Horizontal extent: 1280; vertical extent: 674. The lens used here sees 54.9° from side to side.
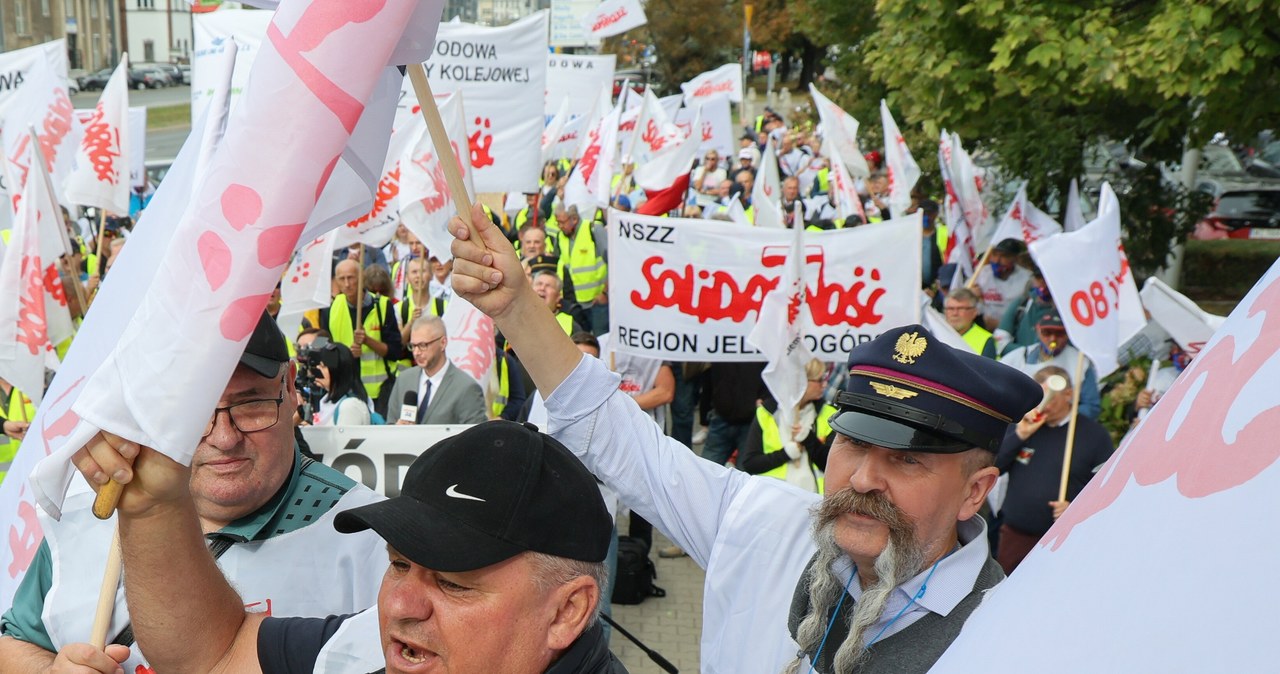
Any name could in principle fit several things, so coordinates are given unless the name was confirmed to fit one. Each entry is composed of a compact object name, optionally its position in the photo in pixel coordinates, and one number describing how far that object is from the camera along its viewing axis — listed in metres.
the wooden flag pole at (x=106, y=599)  2.10
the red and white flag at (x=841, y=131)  13.72
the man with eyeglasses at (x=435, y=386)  6.60
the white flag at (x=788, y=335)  6.32
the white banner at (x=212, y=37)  9.53
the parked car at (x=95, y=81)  47.81
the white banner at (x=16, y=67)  11.21
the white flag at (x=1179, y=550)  0.90
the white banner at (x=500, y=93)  10.27
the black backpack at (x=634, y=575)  7.41
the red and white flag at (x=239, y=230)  1.75
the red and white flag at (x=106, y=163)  9.75
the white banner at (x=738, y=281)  6.65
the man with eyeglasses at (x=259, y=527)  2.52
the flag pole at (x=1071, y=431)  5.74
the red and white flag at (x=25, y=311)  5.38
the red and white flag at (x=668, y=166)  13.25
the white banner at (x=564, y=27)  25.92
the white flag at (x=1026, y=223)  10.41
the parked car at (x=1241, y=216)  18.22
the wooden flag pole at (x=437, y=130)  2.16
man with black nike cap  1.81
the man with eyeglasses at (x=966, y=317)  8.14
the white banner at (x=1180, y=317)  6.42
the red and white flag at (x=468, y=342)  7.11
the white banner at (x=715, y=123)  19.25
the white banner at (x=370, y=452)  4.34
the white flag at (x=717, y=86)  20.44
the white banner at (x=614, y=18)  21.11
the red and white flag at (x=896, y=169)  11.67
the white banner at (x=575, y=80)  19.81
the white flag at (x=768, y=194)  8.91
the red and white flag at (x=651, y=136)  13.98
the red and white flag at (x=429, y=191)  8.29
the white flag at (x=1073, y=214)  9.55
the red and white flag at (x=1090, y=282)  6.09
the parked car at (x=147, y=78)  53.22
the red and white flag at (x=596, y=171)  13.00
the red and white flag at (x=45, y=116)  10.09
